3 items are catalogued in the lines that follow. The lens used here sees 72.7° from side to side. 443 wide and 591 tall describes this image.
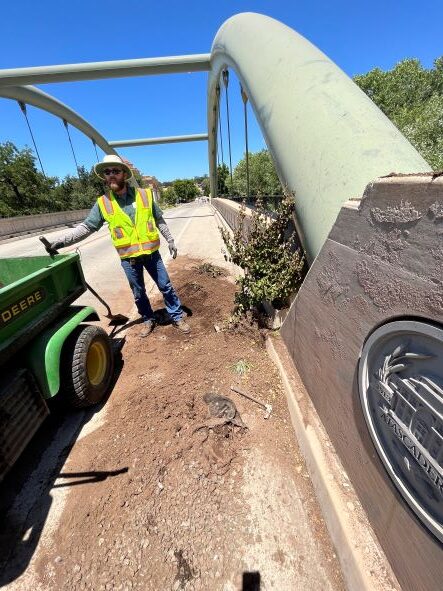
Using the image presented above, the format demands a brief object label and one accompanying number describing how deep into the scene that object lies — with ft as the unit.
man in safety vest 11.12
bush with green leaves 10.64
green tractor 6.61
